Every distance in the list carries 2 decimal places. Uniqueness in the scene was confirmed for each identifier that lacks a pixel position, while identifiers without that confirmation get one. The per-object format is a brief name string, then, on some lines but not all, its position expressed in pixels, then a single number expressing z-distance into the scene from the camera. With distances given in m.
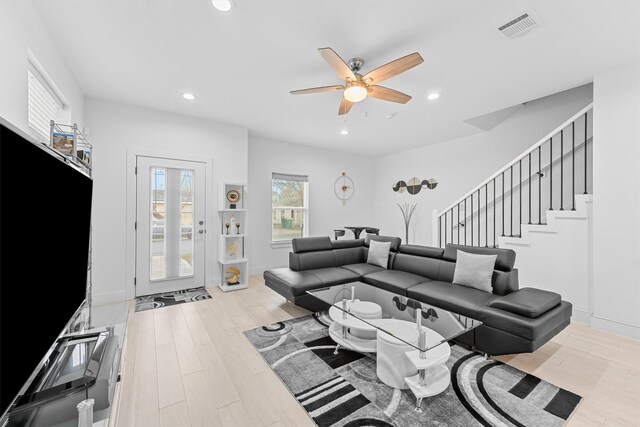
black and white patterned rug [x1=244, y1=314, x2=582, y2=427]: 1.68
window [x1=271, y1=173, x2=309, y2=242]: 5.79
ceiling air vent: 2.08
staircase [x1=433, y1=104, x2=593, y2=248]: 3.49
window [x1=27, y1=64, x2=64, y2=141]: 2.17
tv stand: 0.97
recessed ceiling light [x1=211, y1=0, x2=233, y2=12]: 1.93
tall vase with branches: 6.39
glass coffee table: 1.87
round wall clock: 6.66
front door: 3.94
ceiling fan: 2.16
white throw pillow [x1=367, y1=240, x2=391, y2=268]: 4.08
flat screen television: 0.73
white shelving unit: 4.40
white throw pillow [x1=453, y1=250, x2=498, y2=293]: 2.89
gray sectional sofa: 2.23
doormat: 3.58
